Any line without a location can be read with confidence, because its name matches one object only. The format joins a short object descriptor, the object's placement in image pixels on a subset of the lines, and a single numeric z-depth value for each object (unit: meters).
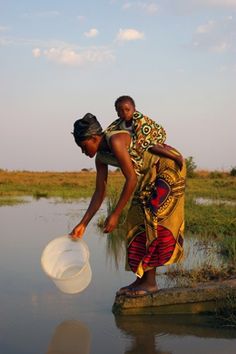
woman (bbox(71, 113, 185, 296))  4.07
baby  4.02
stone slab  3.92
